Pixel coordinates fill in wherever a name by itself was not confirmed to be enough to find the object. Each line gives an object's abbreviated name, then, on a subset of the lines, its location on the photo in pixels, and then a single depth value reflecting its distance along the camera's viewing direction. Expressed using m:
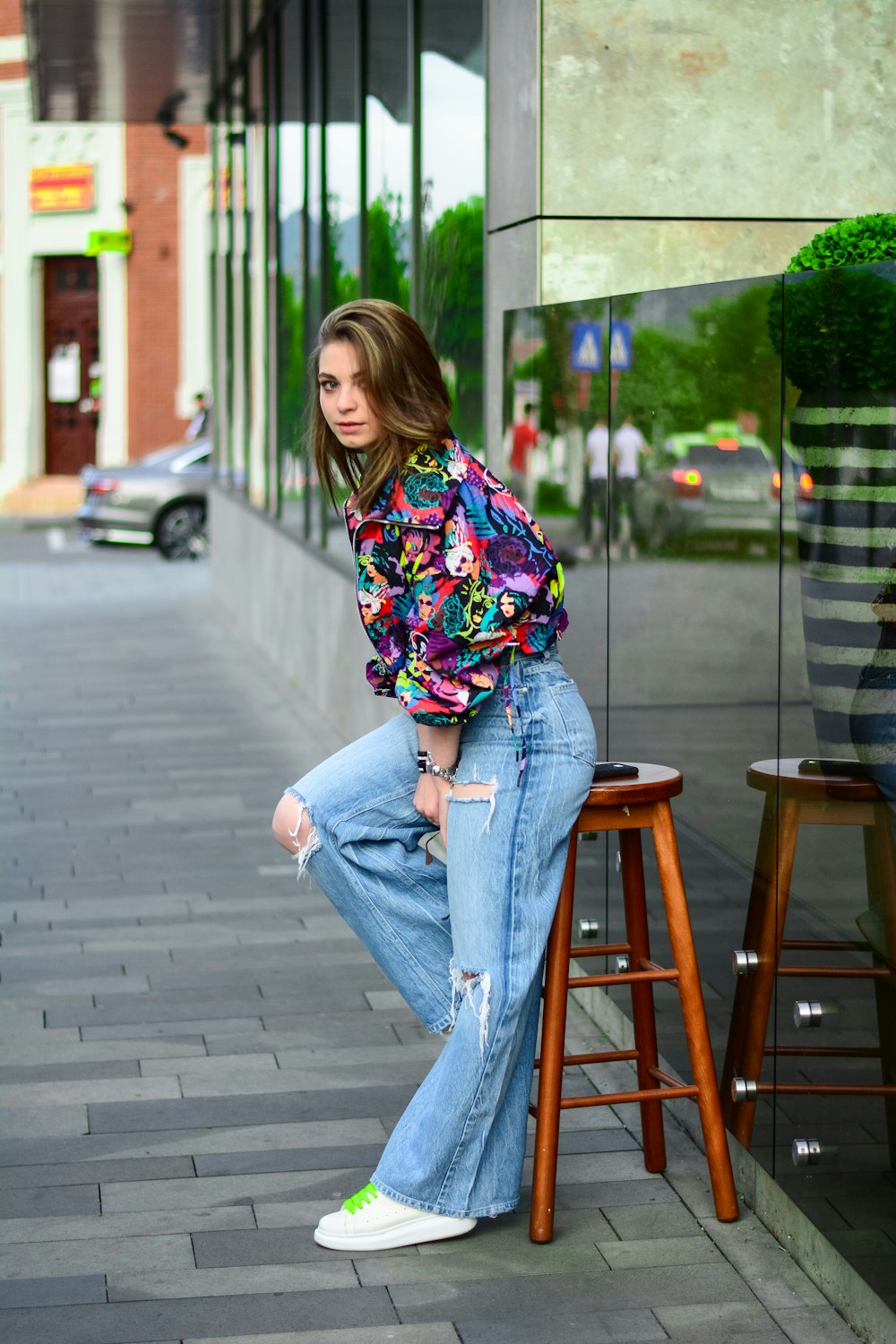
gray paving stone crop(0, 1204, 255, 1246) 3.78
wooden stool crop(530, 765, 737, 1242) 3.68
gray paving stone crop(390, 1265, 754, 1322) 3.44
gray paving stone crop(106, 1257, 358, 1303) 3.52
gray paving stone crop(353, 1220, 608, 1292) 3.58
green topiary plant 2.96
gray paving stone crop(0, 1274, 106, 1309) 3.49
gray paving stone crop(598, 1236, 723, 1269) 3.63
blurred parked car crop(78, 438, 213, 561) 20.42
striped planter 3.05
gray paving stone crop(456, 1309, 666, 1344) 3.32
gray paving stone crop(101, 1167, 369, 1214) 3.95
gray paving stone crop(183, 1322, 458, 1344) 3.31
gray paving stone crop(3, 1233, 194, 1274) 3.62
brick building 31.08
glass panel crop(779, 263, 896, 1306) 3.07
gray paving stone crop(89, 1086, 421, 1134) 4.41
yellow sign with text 31.22
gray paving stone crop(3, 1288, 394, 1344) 3.36
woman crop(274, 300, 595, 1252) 3.43
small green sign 30.97
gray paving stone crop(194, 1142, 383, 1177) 4.13
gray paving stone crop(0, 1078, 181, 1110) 4.55
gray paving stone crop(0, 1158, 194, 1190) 4.06
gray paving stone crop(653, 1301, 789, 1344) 3.31
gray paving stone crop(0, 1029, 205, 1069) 4.85
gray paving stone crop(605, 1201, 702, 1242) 3.76
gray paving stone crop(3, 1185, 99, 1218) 3.90
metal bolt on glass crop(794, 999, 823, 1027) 3.41
